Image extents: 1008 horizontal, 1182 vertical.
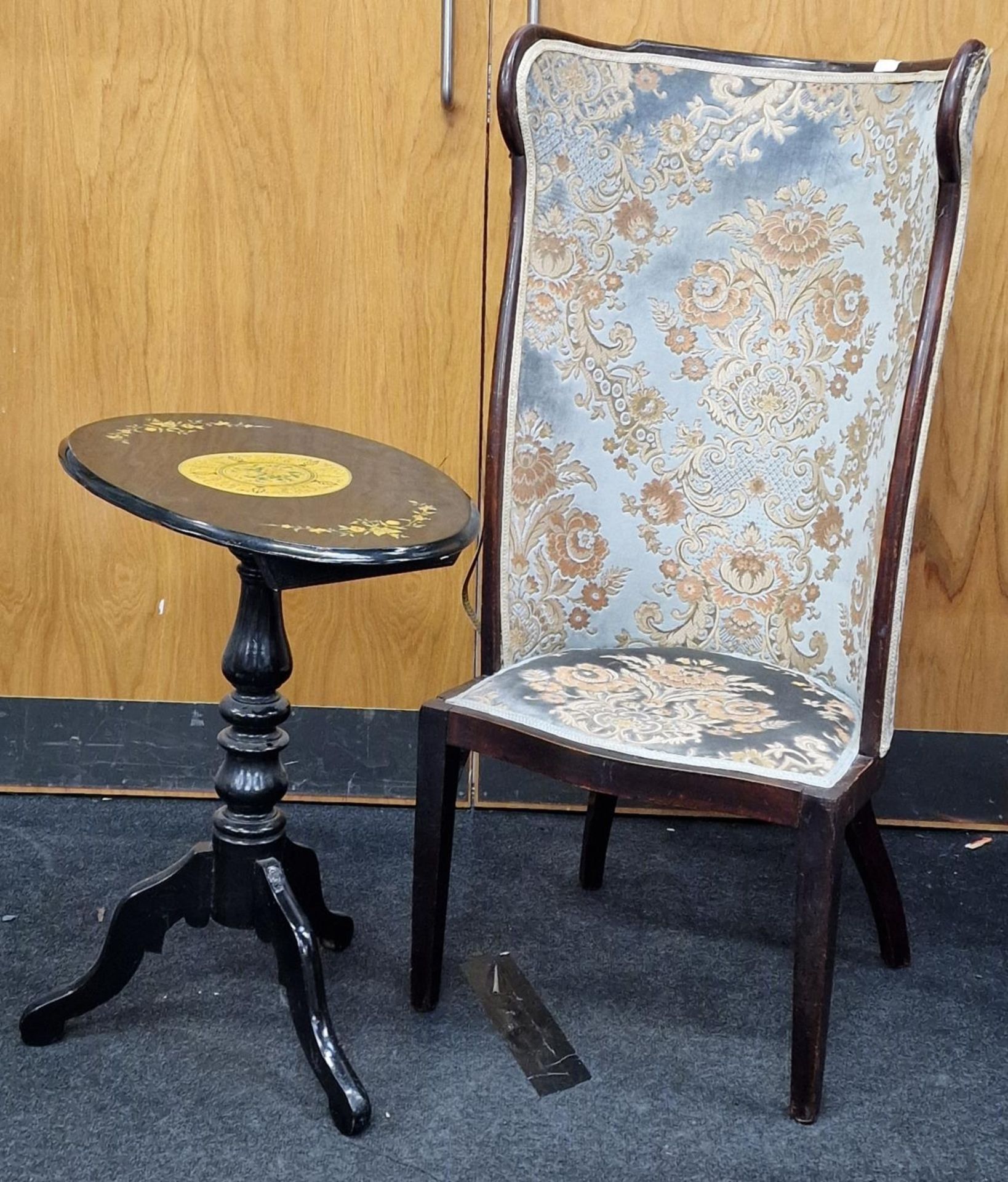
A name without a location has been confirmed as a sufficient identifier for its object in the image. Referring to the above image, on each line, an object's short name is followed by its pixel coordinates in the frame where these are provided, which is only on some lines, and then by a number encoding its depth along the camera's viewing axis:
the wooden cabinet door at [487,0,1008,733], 1.62
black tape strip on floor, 1.26
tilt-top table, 1.06
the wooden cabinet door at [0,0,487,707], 1.65
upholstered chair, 1.24
